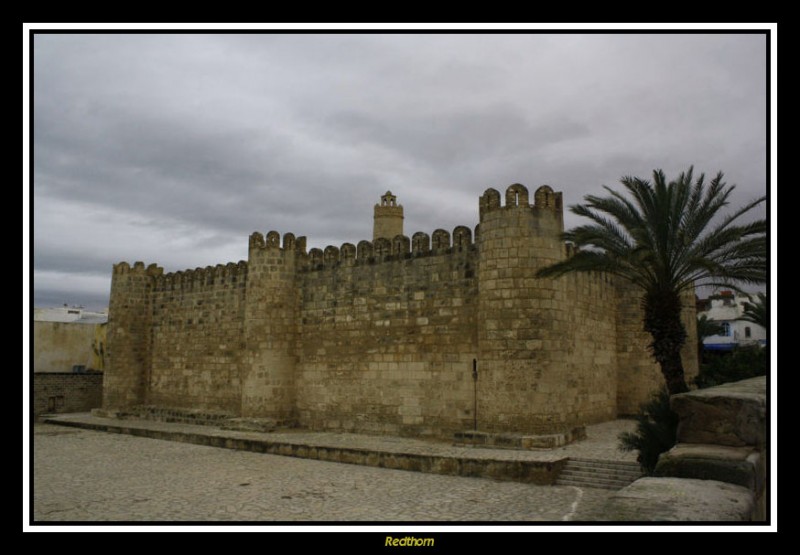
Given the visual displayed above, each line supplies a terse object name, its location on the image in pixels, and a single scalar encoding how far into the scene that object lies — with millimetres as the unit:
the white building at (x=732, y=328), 39562
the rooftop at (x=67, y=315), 39719
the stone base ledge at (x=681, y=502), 4695
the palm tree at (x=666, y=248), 9672
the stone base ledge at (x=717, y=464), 5576
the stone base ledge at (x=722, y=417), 6312
